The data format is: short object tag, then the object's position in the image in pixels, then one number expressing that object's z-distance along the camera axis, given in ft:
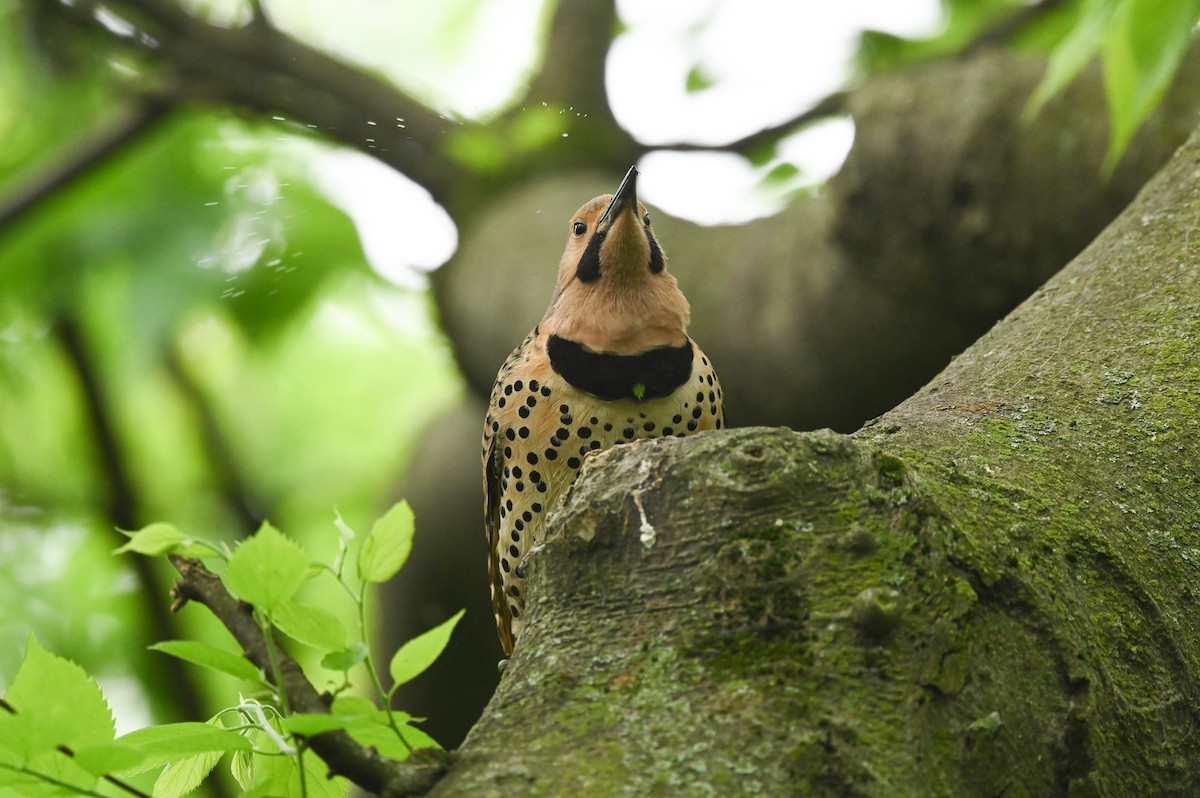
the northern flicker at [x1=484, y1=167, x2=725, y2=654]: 19.63
